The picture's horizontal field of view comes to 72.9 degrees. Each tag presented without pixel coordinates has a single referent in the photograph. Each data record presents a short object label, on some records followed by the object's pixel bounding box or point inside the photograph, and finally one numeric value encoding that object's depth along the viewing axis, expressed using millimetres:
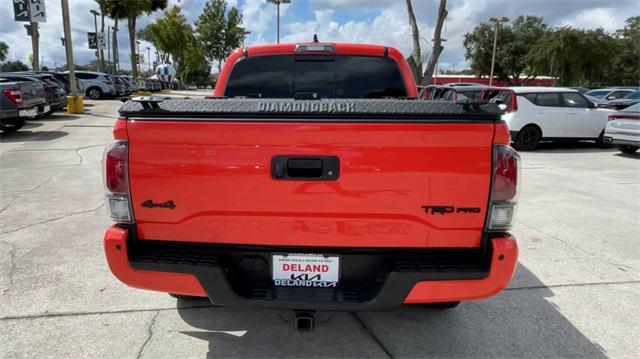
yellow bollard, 17891
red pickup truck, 2152
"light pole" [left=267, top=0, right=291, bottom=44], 32375
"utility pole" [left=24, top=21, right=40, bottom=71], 21819
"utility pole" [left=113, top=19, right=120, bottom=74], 46000
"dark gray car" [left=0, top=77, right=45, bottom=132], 11547
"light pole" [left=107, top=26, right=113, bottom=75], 64831
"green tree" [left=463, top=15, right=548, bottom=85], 55812
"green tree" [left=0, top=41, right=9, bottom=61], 95150
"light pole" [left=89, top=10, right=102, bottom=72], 32062
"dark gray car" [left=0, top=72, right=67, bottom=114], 15295
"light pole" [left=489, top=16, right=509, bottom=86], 34200
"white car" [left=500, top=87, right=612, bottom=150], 11719
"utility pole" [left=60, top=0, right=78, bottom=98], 16422
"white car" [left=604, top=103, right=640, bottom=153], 10648
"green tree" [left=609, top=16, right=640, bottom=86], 47406
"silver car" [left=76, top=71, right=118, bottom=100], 26078
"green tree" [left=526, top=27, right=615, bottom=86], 41188
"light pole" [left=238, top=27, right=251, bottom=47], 49238
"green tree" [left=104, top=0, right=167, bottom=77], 35931
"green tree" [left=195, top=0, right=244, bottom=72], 50031
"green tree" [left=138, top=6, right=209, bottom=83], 48281
